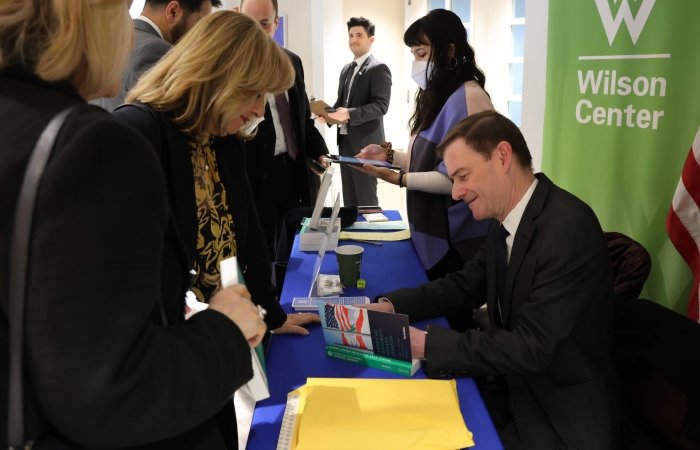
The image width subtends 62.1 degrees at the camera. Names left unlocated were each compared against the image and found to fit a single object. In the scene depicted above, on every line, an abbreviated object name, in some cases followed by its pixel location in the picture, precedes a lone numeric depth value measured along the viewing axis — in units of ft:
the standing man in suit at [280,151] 10.06
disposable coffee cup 6.24
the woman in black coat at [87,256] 1.83
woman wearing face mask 7.64
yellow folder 3.48
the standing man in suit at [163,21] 6.70
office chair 4.33
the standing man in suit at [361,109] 16.81
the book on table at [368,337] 4.21
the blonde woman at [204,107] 4.36
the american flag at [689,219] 5.81
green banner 6.38
